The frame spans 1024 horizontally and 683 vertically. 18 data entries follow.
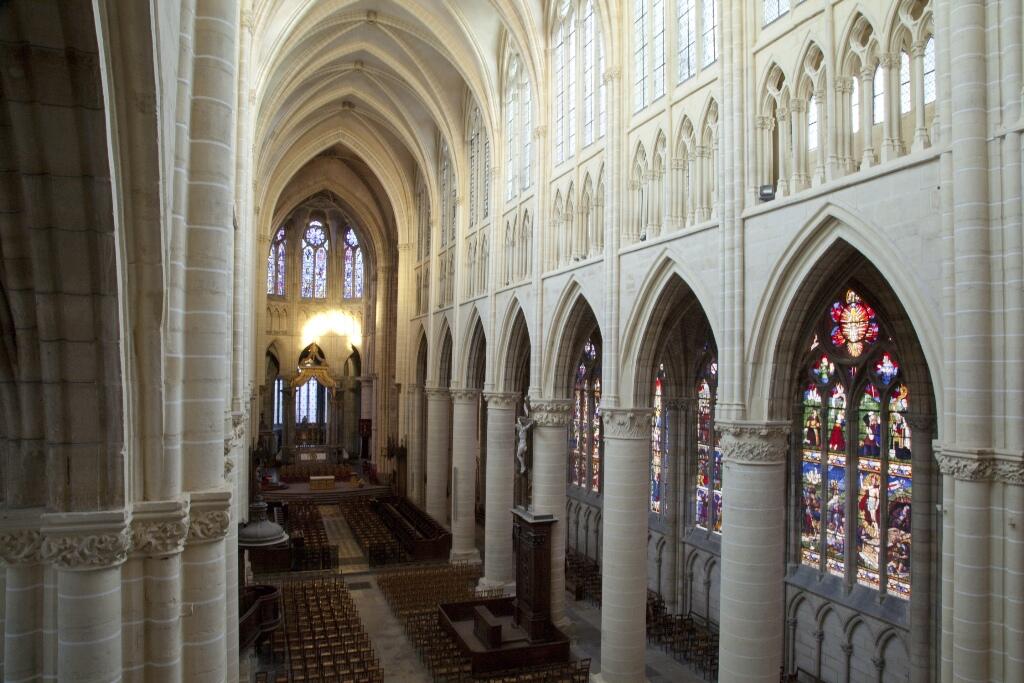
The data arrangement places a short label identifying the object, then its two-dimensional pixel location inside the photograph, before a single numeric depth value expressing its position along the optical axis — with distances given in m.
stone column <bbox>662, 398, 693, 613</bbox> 21.86
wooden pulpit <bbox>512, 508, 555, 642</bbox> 18.25
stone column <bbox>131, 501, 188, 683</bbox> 5.96
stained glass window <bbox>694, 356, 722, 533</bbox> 20.83
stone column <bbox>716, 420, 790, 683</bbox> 12.09
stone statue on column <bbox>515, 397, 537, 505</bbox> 20.92
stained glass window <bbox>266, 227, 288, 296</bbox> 49.78
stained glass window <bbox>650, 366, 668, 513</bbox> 22.86
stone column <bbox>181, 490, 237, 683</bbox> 6.40
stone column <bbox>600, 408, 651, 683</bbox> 15.94
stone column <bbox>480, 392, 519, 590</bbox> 23.66
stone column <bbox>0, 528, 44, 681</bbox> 5.92
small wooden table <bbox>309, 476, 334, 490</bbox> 38.94
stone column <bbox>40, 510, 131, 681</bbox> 5.39
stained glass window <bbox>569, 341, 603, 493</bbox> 27.27
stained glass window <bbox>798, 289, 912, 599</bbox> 15.33
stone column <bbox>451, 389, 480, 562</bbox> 27.45
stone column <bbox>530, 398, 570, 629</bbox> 19.97
